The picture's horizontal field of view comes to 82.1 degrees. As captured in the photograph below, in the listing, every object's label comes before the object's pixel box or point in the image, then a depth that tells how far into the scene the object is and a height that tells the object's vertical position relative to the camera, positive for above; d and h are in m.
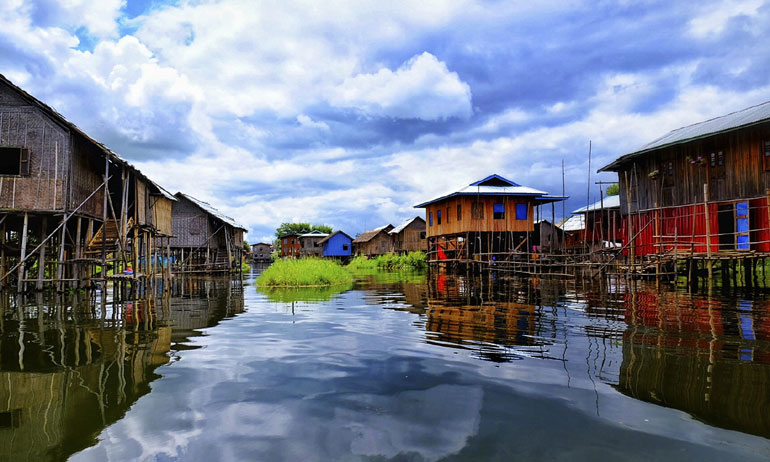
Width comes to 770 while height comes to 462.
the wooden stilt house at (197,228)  33.16 +2.29
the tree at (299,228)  100.88 +6.64
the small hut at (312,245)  75.31 +2.09
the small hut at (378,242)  62.09 +2.07
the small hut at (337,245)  66.00 +1.78
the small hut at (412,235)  55.56 +2.72
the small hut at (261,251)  91.31 +1.31
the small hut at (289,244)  81.44 +2.43
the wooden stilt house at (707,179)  17.12 +3.28
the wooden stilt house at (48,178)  14.30 +2.72
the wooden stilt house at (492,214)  29.97 +2.95
